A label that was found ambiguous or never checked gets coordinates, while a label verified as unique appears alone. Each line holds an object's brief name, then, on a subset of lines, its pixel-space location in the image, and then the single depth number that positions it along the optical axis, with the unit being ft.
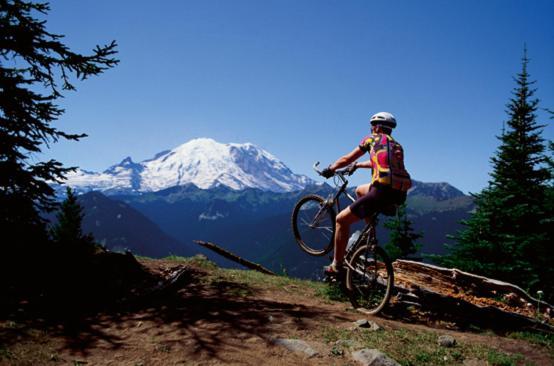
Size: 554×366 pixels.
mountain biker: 23.27
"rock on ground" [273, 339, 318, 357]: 18.71
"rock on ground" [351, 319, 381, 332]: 21.80
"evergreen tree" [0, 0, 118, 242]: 39.40
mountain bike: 25.75
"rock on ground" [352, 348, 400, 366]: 17.54
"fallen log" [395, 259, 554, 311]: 32.30
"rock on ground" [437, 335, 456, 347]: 20.63
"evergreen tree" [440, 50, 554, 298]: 53.11
